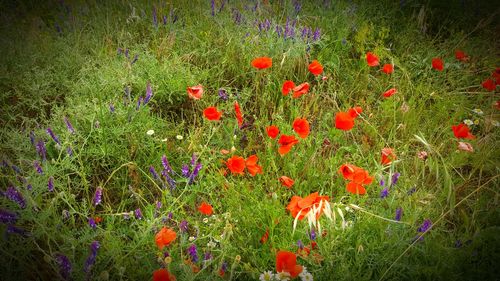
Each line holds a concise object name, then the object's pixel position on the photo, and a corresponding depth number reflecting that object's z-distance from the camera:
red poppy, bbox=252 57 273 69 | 2.09
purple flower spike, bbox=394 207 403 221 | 1.48
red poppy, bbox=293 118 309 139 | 1.80
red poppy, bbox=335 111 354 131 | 1.71
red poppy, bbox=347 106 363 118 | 1.89
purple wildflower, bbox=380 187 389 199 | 1.60
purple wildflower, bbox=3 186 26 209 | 1.38
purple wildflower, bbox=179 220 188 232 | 1.53
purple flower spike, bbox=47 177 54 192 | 1.48
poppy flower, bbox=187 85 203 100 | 1.97
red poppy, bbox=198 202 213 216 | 1.60
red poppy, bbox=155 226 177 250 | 1.35
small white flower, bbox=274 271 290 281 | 1.32
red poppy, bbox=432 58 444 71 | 2.25
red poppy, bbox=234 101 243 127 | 1.90
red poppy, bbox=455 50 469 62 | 2.46
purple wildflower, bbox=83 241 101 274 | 1.24
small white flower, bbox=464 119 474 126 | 2.28
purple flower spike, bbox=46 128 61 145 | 1.73
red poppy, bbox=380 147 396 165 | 1.71
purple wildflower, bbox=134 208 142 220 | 1.54
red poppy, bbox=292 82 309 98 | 1.99
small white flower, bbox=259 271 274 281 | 1.41
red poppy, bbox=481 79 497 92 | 2.18
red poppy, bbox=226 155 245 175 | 1.68
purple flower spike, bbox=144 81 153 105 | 2.00
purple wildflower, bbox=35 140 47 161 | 1.60
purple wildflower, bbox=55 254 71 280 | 1.22
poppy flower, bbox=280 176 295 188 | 1.69
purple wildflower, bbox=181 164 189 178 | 1.70
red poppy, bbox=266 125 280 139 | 1.77
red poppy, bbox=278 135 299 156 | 1.75
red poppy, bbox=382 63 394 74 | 2.25
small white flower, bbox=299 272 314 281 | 1.40
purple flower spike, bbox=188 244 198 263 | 1.41
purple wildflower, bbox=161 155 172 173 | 1.66
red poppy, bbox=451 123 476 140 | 1.76
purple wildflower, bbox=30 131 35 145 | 1.81
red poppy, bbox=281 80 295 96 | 2.05
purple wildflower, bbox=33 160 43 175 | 1.59
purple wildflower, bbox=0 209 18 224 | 1.31
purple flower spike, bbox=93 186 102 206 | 1.52
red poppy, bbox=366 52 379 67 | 2.25
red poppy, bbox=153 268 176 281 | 1.16
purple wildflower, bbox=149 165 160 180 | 1.72
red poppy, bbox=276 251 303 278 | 1.31
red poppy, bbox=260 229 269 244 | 1.60
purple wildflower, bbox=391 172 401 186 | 1.65
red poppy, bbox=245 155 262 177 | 1.73
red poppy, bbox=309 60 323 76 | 2.12
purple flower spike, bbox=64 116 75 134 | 1.80
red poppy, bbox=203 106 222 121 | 1.80
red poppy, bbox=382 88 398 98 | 2.10
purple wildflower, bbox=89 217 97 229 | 1.40
